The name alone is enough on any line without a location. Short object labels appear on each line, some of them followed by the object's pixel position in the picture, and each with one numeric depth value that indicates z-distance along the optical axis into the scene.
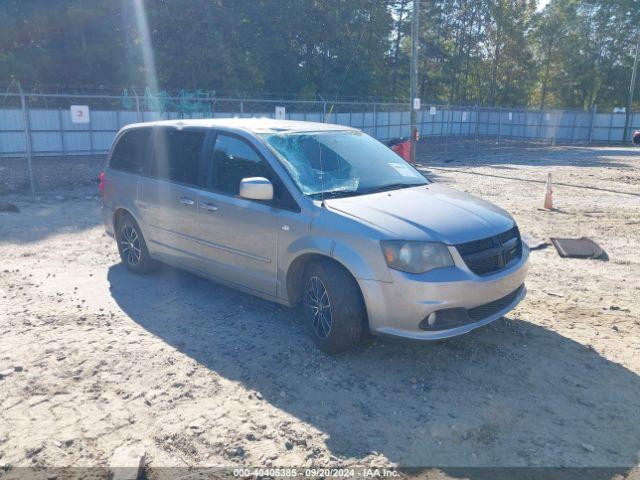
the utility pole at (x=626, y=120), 38.44
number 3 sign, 13.23
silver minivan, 4.05
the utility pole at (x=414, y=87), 18.34
